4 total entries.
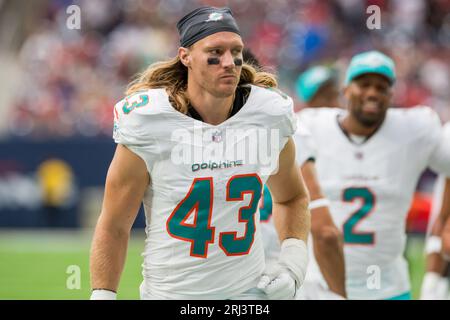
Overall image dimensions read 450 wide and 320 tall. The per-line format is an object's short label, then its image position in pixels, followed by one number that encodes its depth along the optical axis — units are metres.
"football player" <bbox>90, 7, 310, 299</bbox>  7.69
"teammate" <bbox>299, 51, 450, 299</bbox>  11.26
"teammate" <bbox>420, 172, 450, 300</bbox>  12.34
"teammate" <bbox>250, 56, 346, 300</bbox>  10.19
